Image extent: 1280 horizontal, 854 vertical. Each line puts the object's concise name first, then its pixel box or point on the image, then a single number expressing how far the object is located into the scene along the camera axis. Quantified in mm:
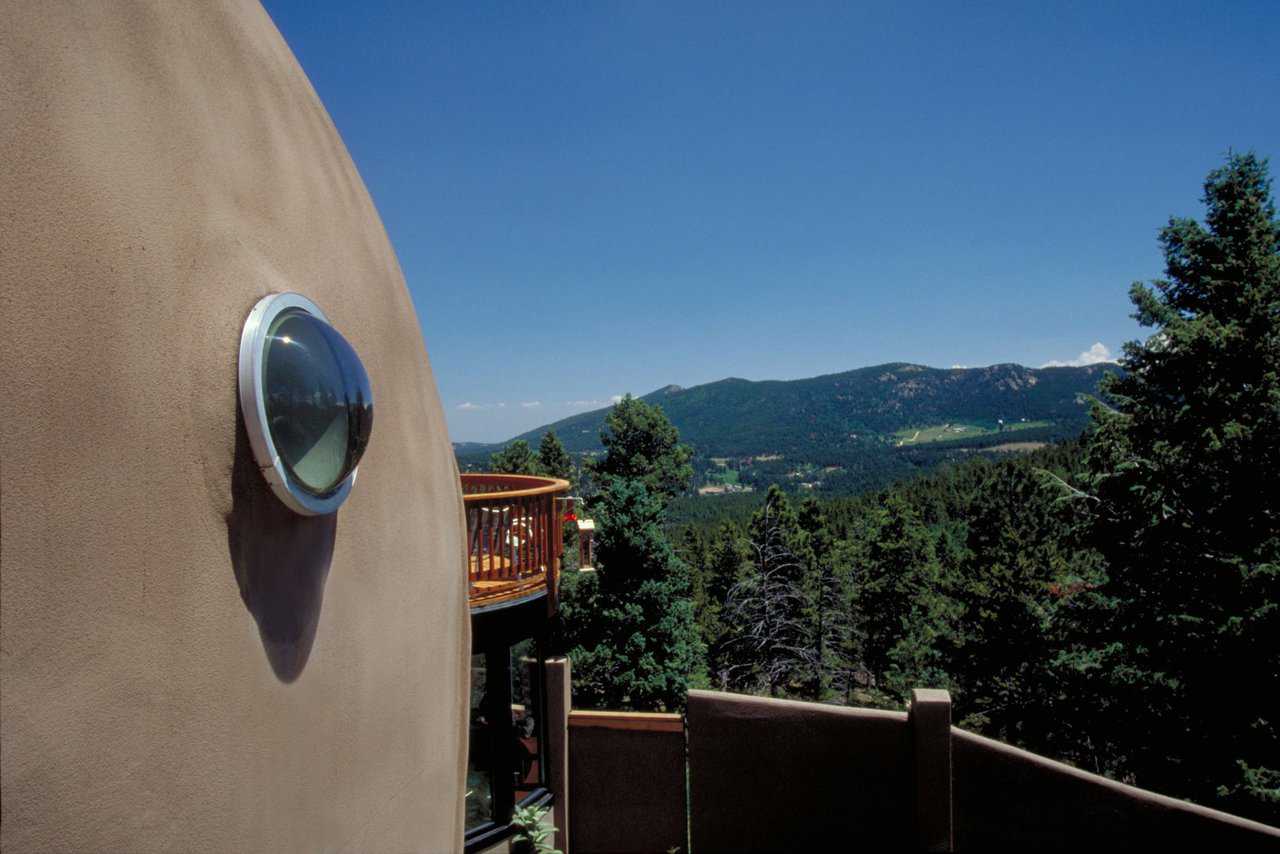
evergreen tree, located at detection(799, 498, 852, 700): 30109
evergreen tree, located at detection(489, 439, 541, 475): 36969
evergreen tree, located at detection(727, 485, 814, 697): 25406
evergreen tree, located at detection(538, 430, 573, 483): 38125
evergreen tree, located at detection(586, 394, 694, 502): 28953
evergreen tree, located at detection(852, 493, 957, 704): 30781
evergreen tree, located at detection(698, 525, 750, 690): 30895
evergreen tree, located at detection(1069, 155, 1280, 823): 11555
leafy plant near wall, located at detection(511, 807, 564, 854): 6652
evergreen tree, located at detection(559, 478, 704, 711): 19906
